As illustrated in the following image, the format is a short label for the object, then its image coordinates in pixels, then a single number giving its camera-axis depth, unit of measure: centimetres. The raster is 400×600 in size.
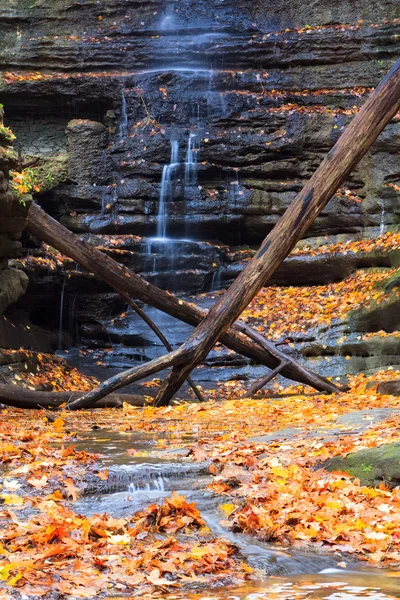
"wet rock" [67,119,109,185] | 1981
